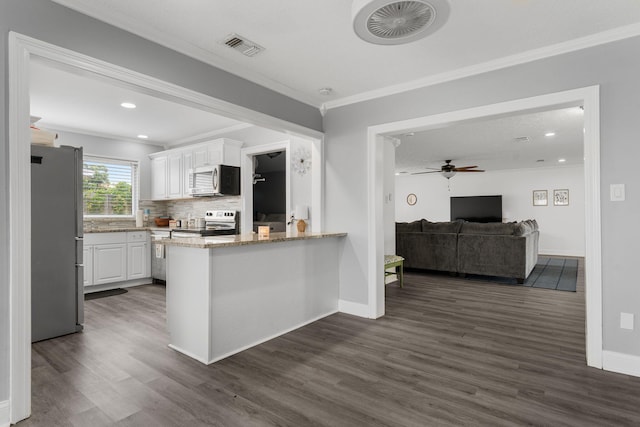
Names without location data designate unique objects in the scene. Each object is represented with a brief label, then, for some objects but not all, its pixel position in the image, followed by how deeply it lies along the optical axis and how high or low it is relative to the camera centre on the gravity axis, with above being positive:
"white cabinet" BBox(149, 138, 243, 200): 5.13 +0.90
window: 5.65 +0.52
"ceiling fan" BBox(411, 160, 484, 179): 8.44 +1.17
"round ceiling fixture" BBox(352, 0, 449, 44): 1.78 +1.10
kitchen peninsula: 2.66 -0.65
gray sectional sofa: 5.62 -0.57
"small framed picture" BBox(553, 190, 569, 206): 9.34 +0.48
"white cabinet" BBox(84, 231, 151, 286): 4.95 -0.62
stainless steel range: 5.28 -0.17
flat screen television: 10.18 +0.20
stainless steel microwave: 4.95 +0.54
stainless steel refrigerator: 3.10 -0.24
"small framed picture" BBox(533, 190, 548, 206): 9.63 +0.48
